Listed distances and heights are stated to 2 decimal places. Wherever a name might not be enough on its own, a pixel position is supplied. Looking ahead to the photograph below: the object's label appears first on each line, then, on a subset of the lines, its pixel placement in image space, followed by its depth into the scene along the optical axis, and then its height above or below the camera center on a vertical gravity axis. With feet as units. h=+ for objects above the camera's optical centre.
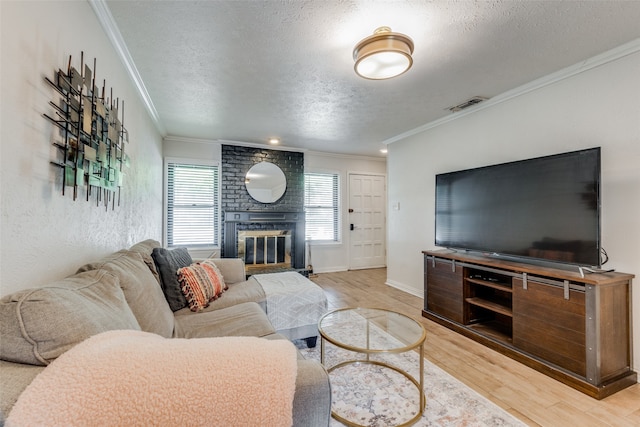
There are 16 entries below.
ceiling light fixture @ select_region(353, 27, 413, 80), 5.83 +3.62
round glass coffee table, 5.35 -2.64
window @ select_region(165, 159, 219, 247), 14.49 +0.71
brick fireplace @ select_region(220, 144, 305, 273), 15.12 +0.32
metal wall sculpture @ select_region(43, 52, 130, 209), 4.03 +1.39
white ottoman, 7.25 -2.50
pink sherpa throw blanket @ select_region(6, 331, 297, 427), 1.94 -1.31
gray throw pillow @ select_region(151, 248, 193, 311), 6.57 -1.54
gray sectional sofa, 2.25 -1.12
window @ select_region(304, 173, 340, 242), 17.72 +0.71
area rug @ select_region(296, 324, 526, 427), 5.14 -3.77
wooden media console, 5.88 -2.57
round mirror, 15.71 +2.02
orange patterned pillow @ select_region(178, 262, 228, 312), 6.74 -1.78
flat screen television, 6.43 +0.26
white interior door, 18.66 -0.26
